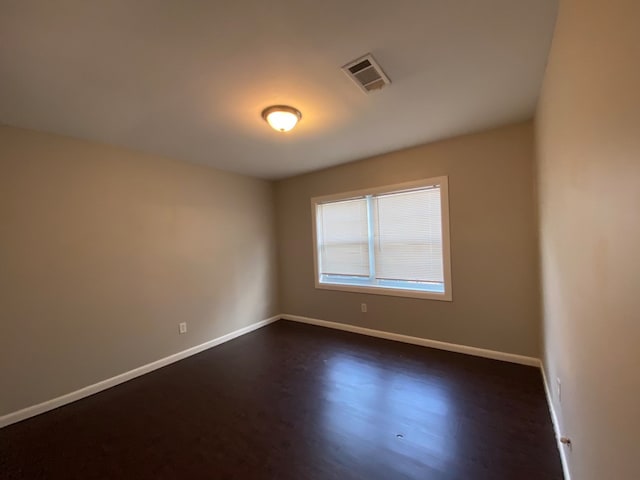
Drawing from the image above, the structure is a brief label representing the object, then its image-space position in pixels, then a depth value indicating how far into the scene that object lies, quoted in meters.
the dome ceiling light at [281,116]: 2.16
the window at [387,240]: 3.21
